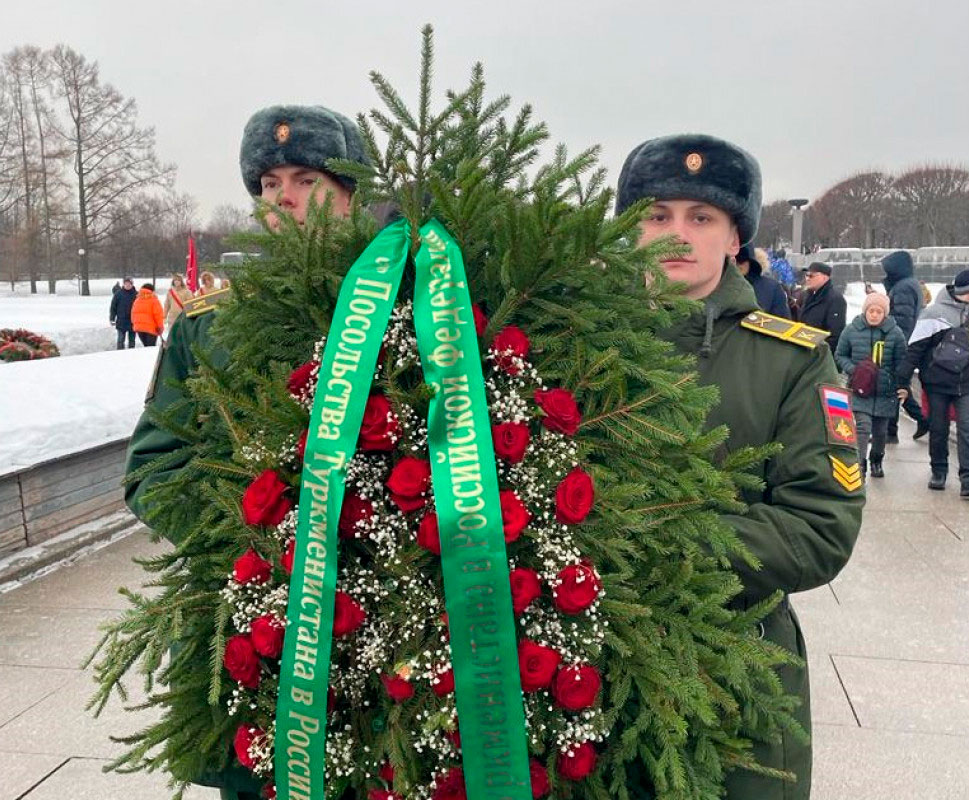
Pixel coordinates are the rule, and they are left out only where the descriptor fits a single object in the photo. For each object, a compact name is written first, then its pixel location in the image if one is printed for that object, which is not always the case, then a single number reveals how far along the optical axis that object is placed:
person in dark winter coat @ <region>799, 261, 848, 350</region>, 9.65
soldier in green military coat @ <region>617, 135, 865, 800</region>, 1.66
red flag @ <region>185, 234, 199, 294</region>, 8.59
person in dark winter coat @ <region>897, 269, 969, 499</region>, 7.06
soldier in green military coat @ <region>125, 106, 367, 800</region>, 2.07
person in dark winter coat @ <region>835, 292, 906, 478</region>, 7.48
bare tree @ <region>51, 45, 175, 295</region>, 41.12
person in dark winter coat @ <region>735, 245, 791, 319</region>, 5.94
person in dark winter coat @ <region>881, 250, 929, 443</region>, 9.27
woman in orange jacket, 17.27
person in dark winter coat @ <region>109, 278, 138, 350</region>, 19.16
